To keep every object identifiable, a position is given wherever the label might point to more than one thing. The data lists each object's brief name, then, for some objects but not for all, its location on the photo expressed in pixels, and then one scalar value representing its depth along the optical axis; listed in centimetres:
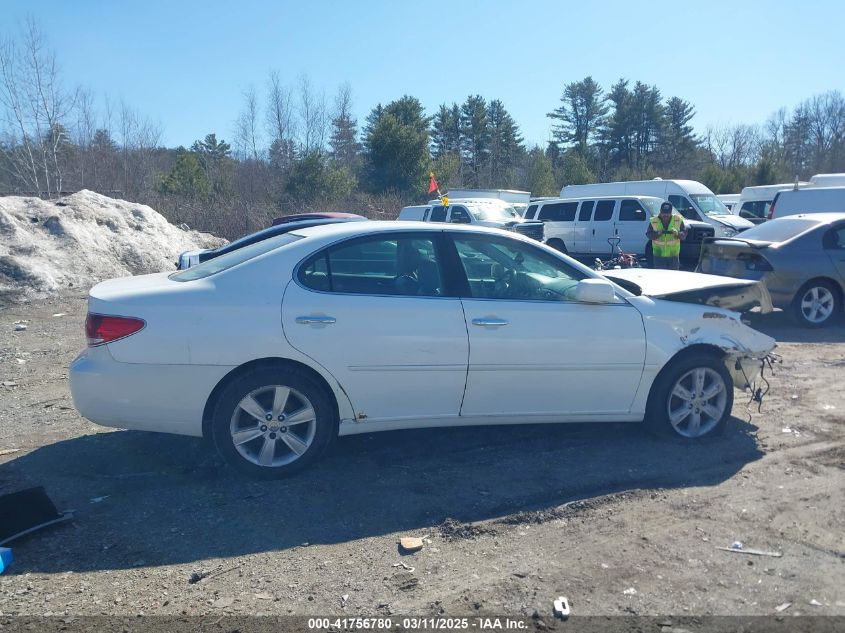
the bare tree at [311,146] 3944
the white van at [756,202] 2561
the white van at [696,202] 1977
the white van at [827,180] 1981
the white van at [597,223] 1914
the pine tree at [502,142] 5286
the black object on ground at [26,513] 408
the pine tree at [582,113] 5609
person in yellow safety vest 1321
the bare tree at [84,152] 3556
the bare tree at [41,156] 2926
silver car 1052
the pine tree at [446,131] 5266
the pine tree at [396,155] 3612
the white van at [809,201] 1497
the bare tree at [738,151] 5781
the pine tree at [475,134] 5270
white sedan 469
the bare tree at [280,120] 3959
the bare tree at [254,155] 4031
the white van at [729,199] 3088
